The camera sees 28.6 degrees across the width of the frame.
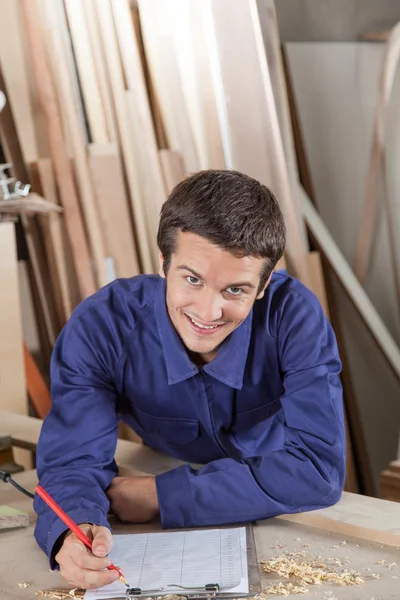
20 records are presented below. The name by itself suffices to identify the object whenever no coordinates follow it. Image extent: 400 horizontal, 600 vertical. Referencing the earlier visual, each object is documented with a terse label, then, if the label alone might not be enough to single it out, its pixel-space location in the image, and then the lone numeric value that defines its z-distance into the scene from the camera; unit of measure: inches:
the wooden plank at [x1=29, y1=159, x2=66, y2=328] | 135.3
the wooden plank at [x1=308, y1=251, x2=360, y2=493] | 148.6
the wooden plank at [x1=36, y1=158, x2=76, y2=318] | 134.1
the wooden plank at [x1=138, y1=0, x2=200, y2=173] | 136.2
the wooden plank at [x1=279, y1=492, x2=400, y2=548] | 60.9
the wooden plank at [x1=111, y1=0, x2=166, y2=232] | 131.5
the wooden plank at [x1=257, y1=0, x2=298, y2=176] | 137.1
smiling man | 63.2
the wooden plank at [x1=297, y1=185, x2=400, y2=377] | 151.5
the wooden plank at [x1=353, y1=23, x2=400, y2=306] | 148.4
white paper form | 53.8
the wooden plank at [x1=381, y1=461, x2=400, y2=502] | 122.6
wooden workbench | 53.6
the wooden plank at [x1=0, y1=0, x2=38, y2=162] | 136.2
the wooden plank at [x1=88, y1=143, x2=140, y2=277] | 135.0
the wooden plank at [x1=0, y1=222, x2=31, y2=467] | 122.3
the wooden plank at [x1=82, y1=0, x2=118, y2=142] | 132.1
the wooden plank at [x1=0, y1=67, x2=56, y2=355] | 139.7
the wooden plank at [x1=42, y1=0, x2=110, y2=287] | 130.8
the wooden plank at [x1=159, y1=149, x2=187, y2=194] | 138.7
